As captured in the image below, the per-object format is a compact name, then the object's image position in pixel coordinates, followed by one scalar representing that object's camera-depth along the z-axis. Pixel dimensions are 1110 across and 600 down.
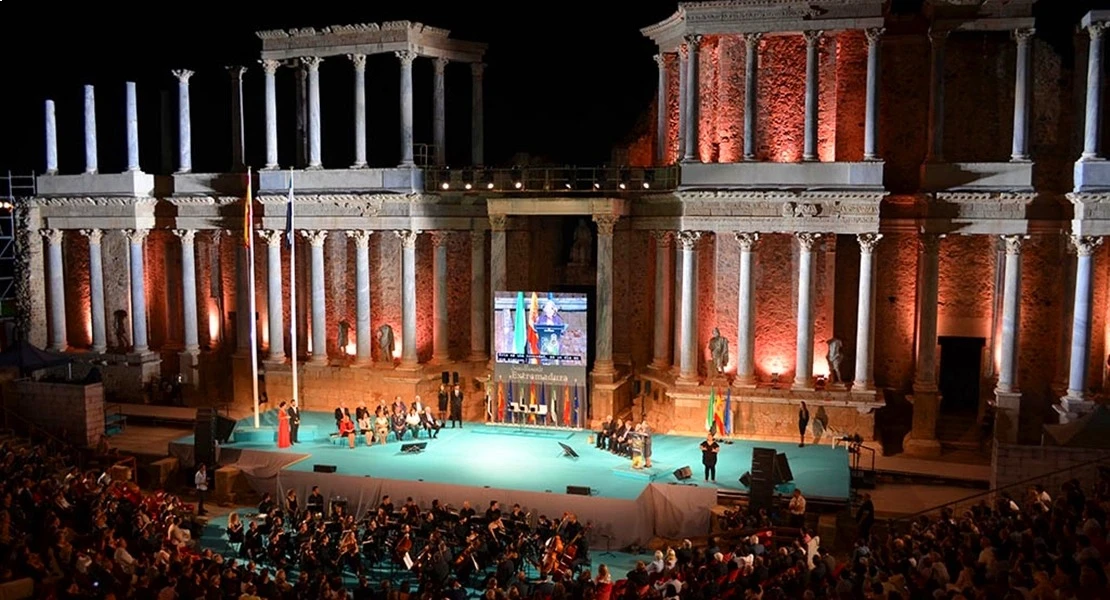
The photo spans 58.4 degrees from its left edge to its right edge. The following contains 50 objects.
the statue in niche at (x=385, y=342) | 37.28
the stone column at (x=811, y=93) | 31.64
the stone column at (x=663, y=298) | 35.19
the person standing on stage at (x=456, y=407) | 34.84
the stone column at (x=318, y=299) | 37.44
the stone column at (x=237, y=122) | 39.47
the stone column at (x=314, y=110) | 37.19
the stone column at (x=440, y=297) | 37.53
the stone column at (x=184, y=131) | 39.72
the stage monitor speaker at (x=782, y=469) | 26.27
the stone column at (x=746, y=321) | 32.44
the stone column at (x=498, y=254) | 35.34
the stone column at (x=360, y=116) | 36.75
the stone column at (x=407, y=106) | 36.25
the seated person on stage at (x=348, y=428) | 32.03
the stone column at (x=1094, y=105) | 29.52
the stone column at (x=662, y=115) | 36.50
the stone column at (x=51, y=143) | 41.06
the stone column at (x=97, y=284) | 40.53
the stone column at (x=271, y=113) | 37.72
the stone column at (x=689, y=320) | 33.34
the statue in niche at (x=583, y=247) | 39.84
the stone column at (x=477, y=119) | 39.25
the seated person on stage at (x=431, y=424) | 33.22
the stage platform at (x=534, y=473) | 26.25
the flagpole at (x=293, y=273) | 32.28
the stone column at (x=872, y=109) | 31.53
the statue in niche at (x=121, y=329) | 41.38
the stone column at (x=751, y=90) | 32.06
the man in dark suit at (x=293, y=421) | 32.12
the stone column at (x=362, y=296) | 36.97
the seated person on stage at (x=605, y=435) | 30.95
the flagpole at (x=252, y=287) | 32.21
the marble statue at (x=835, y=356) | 32.69
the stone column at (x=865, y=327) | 32.00
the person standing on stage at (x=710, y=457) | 27.44
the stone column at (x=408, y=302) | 36.59
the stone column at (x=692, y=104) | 32.66
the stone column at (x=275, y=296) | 38.06
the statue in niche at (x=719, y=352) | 33.22
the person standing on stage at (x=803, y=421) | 31.40
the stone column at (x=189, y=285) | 39.75
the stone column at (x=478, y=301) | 37.28
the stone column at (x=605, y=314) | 34.53
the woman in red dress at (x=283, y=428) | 31.24
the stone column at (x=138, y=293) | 40.16
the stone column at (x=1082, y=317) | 29.78
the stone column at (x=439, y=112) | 37.88
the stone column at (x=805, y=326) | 32.16
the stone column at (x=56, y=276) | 41.12
